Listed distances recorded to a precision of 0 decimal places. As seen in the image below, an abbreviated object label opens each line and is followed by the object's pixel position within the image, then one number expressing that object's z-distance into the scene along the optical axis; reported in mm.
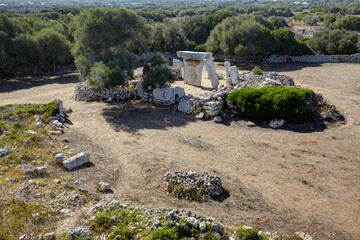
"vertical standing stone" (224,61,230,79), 23031
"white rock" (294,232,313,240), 7010
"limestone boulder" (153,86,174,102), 18031
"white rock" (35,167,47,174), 9392
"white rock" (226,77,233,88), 21281
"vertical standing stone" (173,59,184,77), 25205
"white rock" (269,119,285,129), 14430
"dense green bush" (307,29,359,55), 29172
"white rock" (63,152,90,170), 10219
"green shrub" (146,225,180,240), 6293
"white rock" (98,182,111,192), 9000
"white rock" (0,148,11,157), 10317
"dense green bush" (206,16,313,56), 28922
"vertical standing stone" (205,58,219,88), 21853
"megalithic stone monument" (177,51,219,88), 21078
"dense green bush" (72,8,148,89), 16719
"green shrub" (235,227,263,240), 6758
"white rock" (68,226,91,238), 6578
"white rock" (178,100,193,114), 16844
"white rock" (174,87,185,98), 18059
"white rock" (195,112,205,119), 15903
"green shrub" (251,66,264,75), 20350
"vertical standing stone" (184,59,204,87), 22016
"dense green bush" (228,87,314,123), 14508
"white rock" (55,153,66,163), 10422
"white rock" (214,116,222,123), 15444
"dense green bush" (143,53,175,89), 17781
